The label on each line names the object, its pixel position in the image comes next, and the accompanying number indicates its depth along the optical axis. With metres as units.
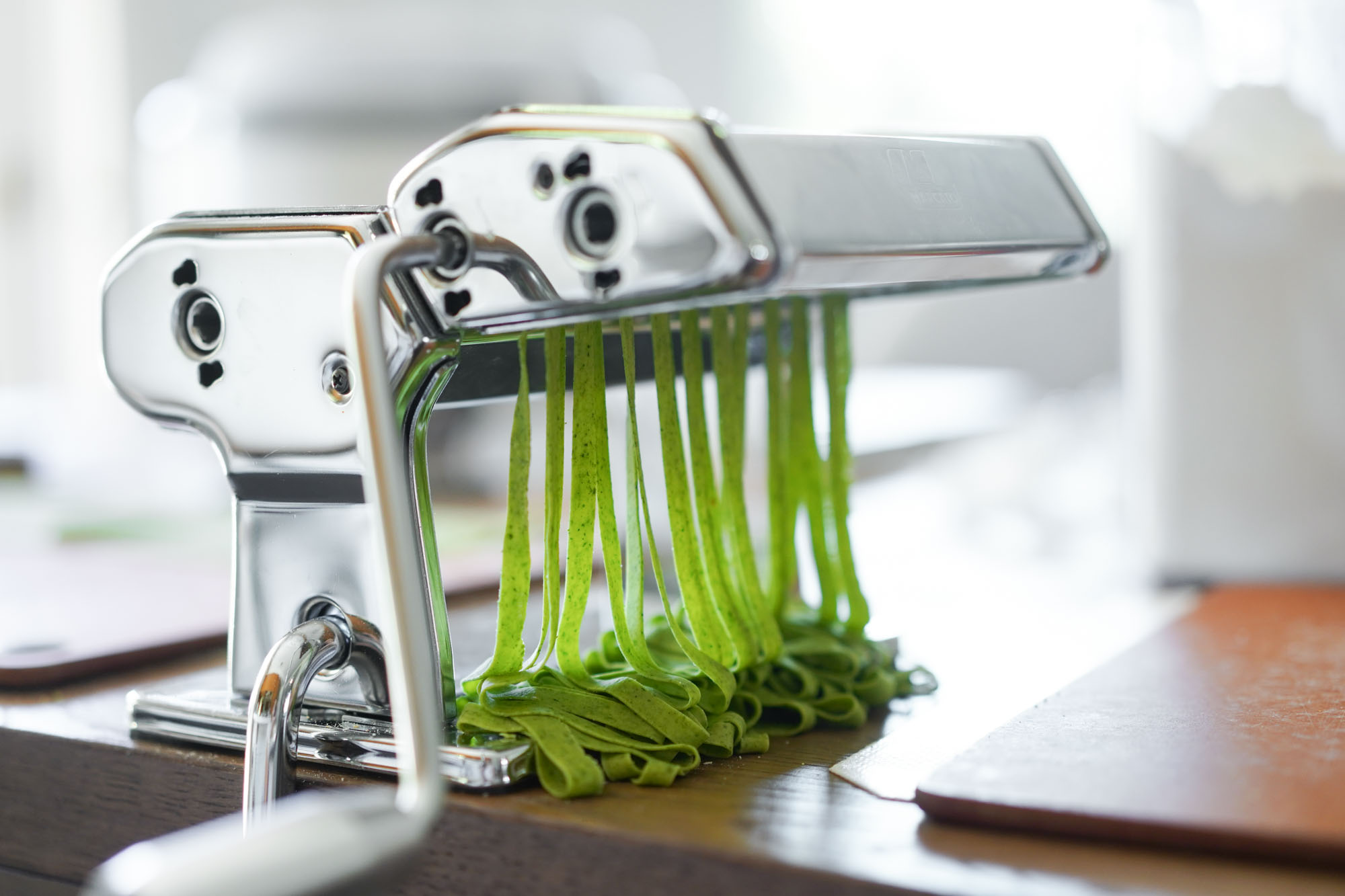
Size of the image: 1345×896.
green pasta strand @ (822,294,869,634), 0.80
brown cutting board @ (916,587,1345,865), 0.64
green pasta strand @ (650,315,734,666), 0.74
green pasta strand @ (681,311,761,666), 0.74
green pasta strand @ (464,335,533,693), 0.72
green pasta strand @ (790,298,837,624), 0.80
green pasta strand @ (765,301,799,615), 0.80
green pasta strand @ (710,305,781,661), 0.76
